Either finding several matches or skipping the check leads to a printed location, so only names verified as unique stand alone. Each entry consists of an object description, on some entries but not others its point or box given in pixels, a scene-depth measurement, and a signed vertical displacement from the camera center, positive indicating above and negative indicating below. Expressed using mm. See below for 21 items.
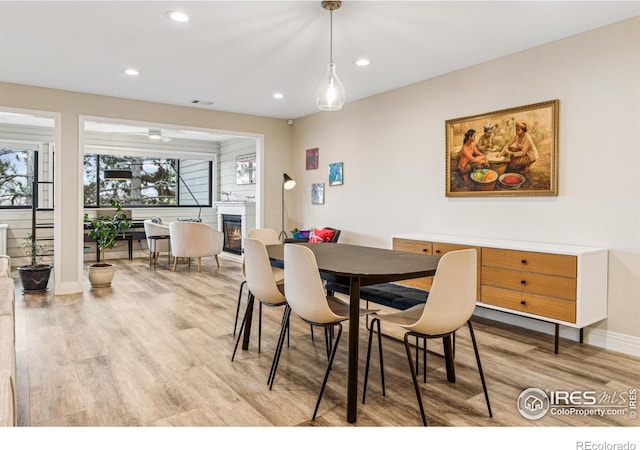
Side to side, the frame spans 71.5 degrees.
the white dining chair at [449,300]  2156 -394
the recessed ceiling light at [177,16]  3154 +1461
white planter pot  5613 -729
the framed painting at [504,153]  3701 +631
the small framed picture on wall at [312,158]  6518 +925
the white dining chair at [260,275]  2840 -366
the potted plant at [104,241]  5477 -286
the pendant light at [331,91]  3059 +896
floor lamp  6445 +549
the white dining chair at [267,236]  3905 -151
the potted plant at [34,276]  5215 -694
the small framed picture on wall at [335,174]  6051 +642
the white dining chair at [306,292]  2326 -392
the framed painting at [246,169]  8156 +958
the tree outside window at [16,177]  7488 +687
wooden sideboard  3166 -440
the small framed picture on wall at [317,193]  6434 +393
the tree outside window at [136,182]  8453 +720
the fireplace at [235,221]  7775 -34
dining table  2229 -260
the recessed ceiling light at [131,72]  4469 +1500
